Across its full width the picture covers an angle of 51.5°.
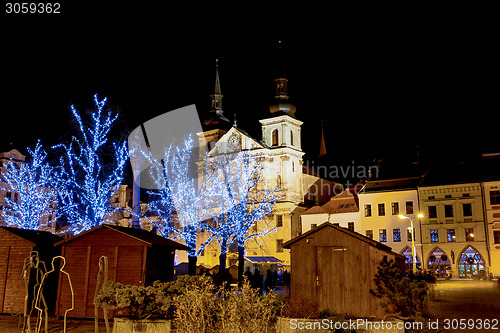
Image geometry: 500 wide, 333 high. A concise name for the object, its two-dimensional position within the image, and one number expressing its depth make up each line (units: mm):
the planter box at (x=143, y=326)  12867
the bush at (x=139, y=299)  12919
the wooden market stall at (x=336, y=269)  16578
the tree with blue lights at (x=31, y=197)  36969
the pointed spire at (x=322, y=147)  96562
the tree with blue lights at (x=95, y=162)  30125
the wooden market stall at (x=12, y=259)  18609
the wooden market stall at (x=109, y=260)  17031
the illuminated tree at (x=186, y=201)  33031
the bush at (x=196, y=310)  11516
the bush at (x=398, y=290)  14547
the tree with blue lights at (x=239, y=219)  36581
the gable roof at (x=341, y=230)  16953
